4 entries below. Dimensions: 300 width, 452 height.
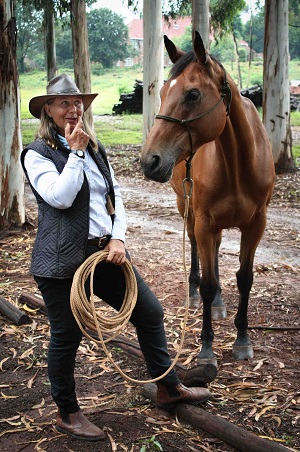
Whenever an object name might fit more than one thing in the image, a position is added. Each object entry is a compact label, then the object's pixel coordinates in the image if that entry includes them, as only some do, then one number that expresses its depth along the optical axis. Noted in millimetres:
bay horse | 3543
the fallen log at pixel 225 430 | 3088
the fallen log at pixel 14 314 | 5262
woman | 3150
